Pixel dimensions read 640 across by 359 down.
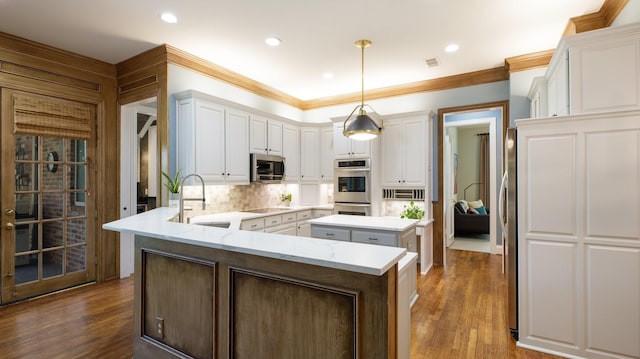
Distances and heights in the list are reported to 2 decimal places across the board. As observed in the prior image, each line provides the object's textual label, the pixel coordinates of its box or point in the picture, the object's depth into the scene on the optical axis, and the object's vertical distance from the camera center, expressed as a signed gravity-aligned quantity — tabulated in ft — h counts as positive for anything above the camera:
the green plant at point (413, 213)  14.85 -1.67
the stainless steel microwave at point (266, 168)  15.28 +0.56
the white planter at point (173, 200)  12.20 -0.83
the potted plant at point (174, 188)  11.43 -0.33
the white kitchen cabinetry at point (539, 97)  11.28 +3.12
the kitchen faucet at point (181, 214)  8.43 -0.98
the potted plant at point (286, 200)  18.61 -1.27
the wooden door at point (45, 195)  11.01 -0.62
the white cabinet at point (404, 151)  15.93 +1.44
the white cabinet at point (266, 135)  15.53 +2.28
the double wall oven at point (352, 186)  16.66 -0.41
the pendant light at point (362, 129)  11.20 +1.82
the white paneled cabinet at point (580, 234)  7.02 -1.35
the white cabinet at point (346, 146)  16.87 +1.81
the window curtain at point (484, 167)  27.14 +0.97
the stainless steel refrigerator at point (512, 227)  8.42 -1.33
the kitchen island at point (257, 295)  4.35 -1.98
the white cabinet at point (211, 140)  12.48 +1.70
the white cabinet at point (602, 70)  7.22 +2.65
